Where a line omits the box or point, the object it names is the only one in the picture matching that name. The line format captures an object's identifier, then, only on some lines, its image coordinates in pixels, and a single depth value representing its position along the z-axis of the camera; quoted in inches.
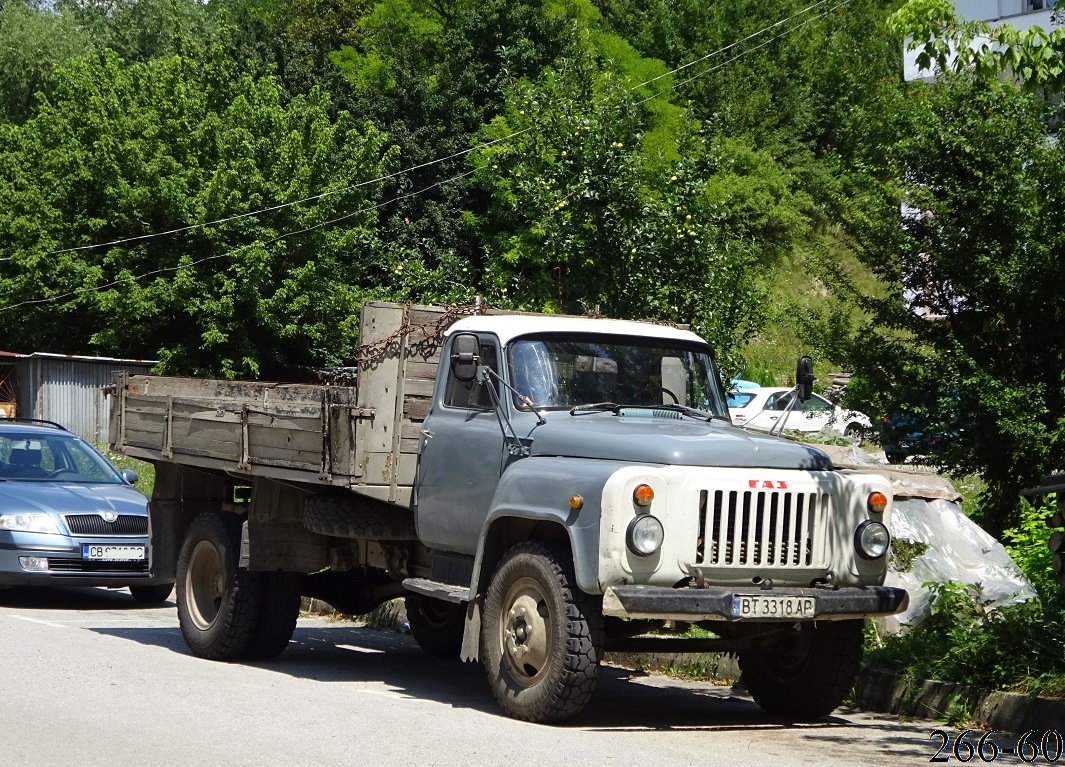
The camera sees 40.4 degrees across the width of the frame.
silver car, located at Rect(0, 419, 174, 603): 519.8
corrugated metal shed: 1456.7
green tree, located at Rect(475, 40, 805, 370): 642.8
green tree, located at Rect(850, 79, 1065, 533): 462.0
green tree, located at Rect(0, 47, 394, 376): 1430.9
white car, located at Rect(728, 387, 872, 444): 519.2
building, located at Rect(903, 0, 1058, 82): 1262.9
